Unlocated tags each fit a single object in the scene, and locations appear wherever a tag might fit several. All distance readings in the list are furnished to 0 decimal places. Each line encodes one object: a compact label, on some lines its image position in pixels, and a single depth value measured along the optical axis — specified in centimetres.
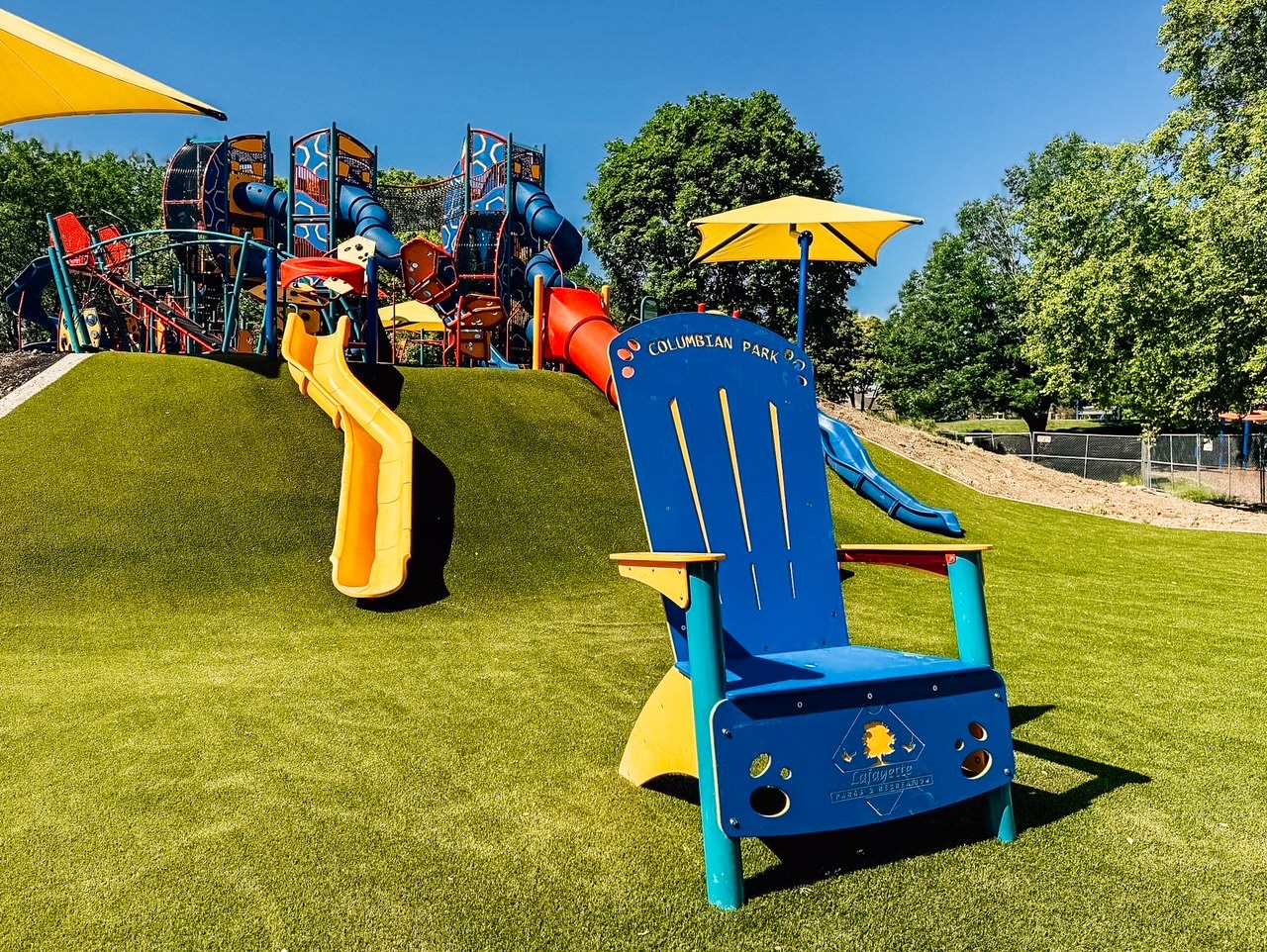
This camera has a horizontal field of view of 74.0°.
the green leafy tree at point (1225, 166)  1652
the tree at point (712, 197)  2838
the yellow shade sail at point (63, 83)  425
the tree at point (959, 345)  3441
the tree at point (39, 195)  3191
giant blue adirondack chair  237
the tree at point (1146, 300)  1711
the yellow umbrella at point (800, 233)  861
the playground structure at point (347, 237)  1744
